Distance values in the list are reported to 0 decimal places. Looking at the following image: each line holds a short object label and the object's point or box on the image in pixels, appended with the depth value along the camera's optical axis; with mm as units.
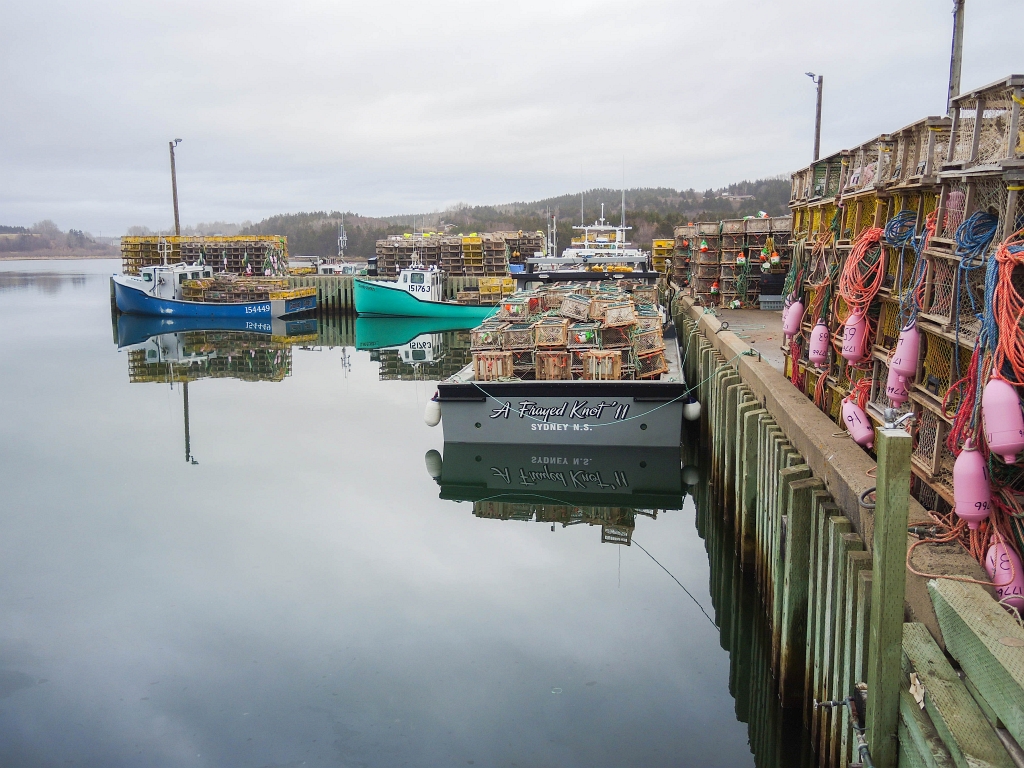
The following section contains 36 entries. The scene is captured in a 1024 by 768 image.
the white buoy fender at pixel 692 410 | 12219
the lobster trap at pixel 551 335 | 12375
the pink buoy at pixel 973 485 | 4477
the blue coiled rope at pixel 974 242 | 4902
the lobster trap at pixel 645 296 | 18691
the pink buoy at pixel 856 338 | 7168
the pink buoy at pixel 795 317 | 9633
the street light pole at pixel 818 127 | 21500
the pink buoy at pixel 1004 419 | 4117
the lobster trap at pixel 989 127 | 4582
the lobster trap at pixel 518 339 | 12750
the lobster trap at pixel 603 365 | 12047
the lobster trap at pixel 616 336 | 12860
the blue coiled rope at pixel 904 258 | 5996
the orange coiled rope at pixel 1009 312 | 4172
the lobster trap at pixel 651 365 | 12469
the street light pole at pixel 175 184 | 43469
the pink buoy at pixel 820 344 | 8352
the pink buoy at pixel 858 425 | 6469
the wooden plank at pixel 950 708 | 2996
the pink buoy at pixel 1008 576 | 4223
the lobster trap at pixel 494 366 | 12406
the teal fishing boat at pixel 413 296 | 37622
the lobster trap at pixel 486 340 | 12656
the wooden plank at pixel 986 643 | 2945
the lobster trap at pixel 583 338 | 12474
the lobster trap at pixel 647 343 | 12500
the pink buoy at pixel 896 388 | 5941
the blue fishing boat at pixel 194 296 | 37406
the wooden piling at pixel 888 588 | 3467
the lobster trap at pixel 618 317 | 12836
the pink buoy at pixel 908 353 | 5832
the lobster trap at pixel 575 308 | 13578
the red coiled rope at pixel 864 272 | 7148
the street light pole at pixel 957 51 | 8234
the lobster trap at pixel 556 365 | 12258
